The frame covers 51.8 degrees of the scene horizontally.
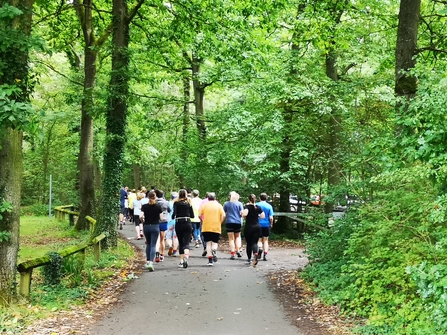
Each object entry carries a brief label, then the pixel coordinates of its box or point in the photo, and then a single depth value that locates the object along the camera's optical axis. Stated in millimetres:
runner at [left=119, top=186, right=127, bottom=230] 22141
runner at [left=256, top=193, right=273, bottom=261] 13250
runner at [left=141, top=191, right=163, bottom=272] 11594
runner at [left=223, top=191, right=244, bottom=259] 13367
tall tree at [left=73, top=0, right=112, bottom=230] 16438
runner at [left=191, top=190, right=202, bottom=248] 15352
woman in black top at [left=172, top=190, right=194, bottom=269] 12000
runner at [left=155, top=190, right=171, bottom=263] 13109
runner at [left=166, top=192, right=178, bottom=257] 14133
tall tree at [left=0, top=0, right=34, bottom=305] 6996
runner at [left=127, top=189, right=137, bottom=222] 21859
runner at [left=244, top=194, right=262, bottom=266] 12445
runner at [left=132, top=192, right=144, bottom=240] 18486
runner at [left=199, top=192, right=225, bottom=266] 12609
